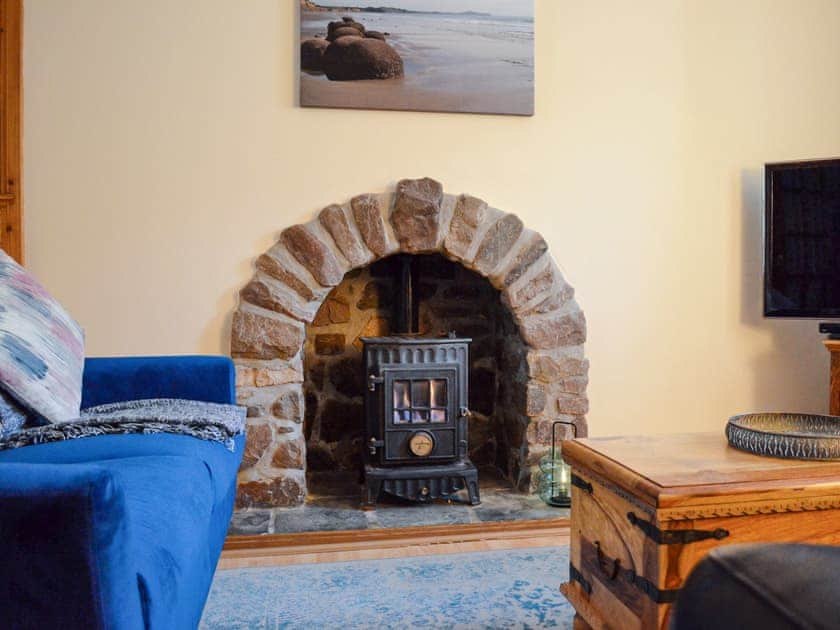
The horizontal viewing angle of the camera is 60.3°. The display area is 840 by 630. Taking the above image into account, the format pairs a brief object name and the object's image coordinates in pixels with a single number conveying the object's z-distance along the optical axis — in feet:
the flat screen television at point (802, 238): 9.62
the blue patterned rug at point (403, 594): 5.84
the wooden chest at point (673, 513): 4.27
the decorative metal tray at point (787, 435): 4.78
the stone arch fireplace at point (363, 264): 8.88
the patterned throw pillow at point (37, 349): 5.31
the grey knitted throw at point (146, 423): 5.37
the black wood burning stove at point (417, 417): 8.89
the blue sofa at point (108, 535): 2.52
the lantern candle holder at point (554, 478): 9.12
